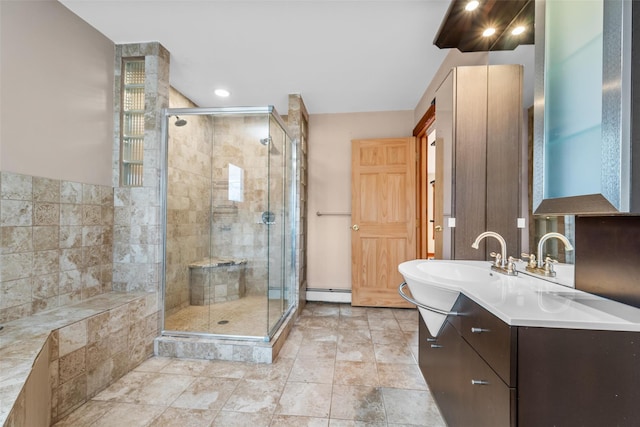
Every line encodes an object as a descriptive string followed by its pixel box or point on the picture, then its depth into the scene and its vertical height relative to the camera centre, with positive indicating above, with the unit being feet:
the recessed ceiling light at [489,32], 4.96 +3.45
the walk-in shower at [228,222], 7.55 -0.30
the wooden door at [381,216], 10.27 -0.07
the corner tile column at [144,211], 6.75 +0.03
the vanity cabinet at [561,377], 2.32 -1.46
